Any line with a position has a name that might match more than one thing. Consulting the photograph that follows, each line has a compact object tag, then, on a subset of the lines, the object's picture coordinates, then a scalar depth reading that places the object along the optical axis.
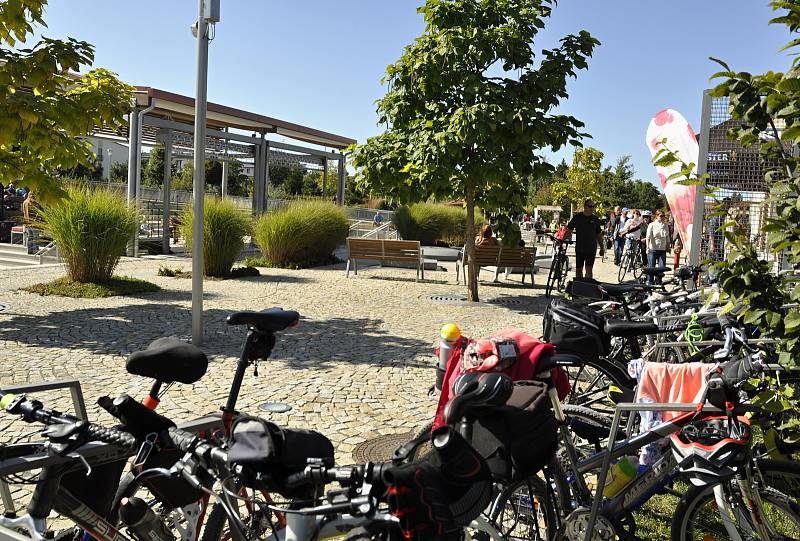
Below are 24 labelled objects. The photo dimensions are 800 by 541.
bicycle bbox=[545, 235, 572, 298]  13.68
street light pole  7.75
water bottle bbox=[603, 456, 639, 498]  2.93
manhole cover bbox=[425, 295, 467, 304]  12.49
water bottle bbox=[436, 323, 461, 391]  3.15
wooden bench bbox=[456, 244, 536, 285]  14.89
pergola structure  19.14
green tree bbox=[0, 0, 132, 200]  7.45
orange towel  3.10
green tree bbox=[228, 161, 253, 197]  58.88
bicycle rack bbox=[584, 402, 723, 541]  2.72
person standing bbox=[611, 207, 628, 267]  25.34
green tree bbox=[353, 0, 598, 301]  11.11
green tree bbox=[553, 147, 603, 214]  50.22
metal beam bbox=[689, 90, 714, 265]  7.44
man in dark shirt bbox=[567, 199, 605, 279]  13.62
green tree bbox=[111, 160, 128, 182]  55.88
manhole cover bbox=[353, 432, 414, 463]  4.64
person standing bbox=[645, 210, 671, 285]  16.69
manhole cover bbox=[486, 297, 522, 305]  12.83
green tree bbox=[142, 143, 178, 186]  58.16
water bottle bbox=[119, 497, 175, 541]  2.03
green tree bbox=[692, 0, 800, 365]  2.73
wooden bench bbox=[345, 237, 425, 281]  15.66
